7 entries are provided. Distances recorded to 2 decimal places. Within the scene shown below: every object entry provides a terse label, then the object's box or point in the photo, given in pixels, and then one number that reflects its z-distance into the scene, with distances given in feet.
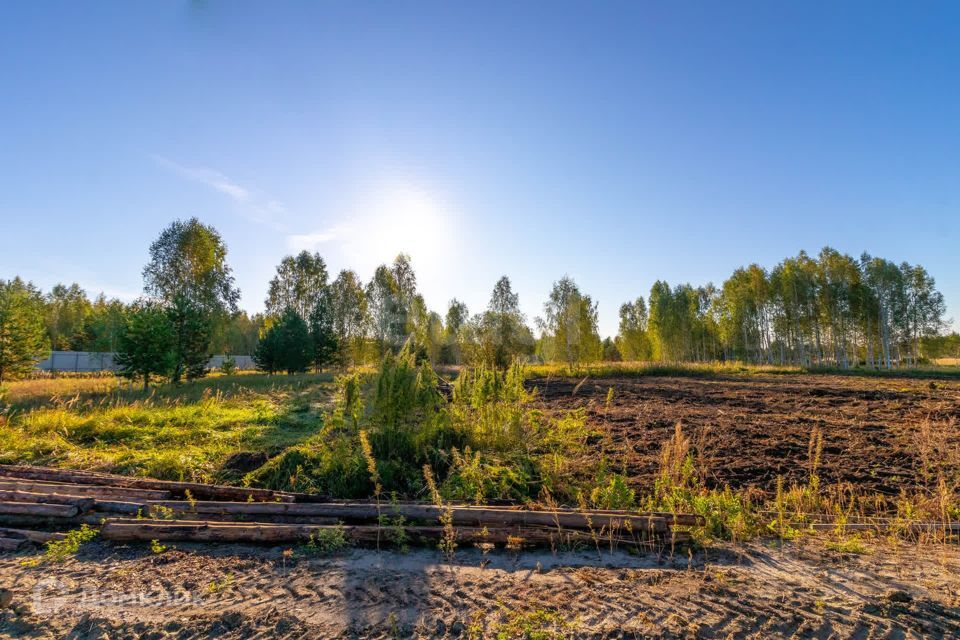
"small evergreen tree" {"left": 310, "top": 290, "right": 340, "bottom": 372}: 118.32
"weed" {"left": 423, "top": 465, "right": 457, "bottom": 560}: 12.94
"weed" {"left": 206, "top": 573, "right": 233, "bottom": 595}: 10.73
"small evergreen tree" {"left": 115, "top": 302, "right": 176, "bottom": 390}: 64.08
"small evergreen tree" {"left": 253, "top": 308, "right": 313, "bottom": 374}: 105.50
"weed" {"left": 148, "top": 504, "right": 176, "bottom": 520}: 15.14
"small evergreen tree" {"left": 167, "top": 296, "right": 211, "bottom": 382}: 75.10
